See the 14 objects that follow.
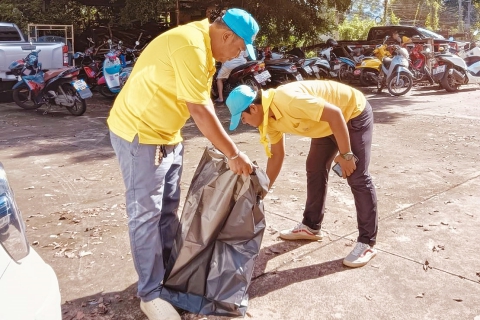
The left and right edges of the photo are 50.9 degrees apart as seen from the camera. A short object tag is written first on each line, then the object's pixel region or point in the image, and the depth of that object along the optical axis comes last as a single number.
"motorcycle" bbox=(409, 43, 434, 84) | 13.48
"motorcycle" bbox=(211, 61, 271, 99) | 11.02
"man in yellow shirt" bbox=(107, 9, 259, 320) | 2.42
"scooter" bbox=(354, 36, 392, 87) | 13.29
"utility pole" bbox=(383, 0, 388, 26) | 35.28
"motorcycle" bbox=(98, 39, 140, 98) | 10.97
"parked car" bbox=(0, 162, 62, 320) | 1.55
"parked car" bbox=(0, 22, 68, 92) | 10.91
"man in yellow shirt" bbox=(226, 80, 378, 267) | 2.96
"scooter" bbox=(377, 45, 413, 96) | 11.88
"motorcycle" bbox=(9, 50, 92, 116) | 9.62
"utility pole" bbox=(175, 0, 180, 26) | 16.00
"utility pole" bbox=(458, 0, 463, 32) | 38.27
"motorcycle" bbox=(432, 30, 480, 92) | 12.59
